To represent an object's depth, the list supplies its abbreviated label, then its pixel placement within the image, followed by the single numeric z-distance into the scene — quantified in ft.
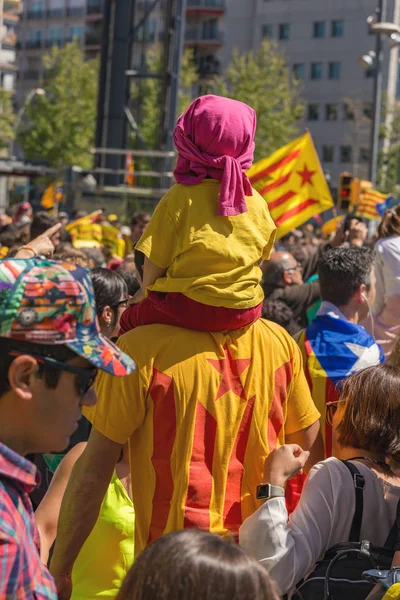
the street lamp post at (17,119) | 189.78
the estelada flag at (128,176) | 80.25
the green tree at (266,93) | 173.37
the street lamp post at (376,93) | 75.97
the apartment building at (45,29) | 317.01
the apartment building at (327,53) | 248.73
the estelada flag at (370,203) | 65.62
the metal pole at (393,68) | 231.91
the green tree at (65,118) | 190.49
